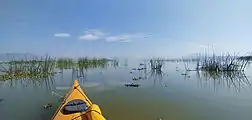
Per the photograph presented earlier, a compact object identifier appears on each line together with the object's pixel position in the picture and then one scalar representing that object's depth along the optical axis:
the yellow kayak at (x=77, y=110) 1.74
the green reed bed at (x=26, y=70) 9.16
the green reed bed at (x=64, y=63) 15.53
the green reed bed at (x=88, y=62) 14.67
